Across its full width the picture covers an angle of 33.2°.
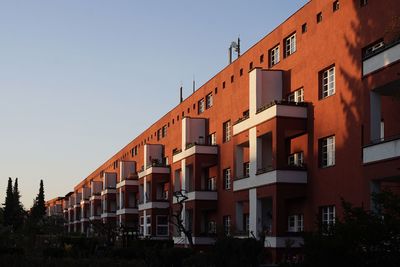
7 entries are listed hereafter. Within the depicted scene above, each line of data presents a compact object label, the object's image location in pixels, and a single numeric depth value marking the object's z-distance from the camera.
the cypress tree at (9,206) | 126.38
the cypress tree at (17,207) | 124.36
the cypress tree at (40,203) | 156.61
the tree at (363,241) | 13.17
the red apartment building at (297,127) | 28.36
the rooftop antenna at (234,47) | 61.00
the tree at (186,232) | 37.76
